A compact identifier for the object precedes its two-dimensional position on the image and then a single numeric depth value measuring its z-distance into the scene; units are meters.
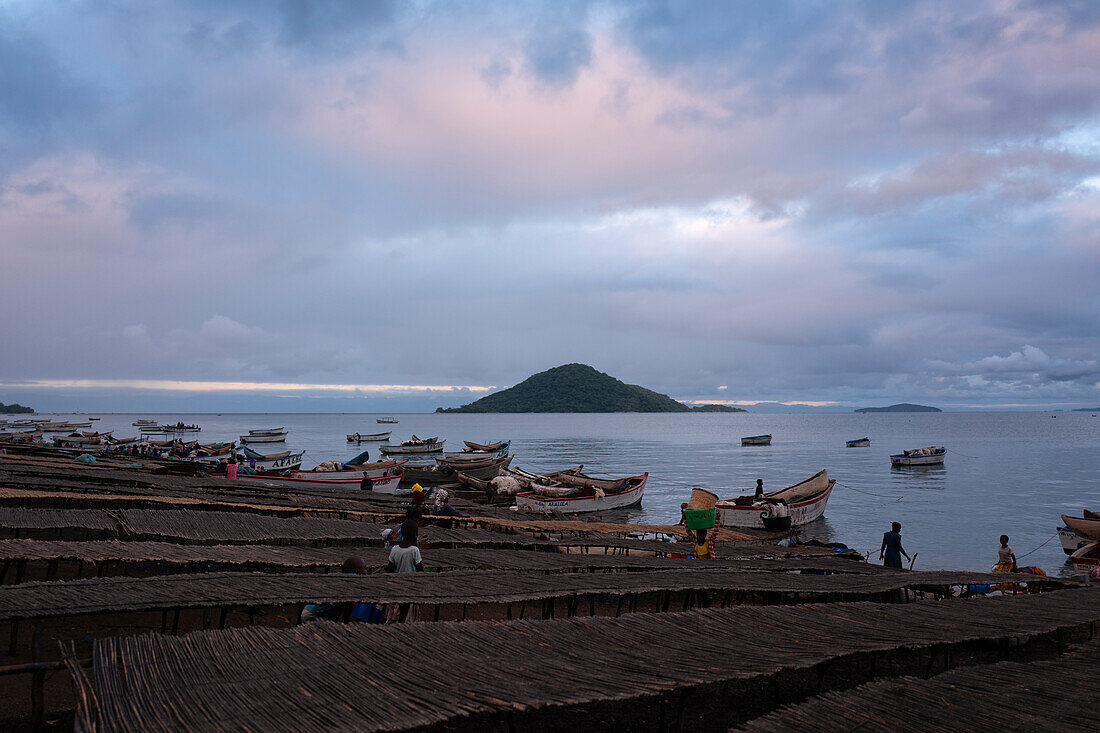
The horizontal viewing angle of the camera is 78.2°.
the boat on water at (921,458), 61.57
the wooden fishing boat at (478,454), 61.54
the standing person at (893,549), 16.14
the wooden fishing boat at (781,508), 26.22
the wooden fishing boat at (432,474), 38.38
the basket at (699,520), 14.46
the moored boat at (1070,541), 24.53
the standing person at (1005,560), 16.22
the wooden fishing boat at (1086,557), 19.73
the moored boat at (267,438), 110.19
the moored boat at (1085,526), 23.67
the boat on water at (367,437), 103.56
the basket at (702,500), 26.47
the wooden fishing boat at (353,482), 32.09
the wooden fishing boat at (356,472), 34.47
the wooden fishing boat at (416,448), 79.62
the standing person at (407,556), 9.66
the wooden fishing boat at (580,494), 31.36
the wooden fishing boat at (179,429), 115.84
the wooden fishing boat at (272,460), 50.47
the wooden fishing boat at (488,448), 65.31
